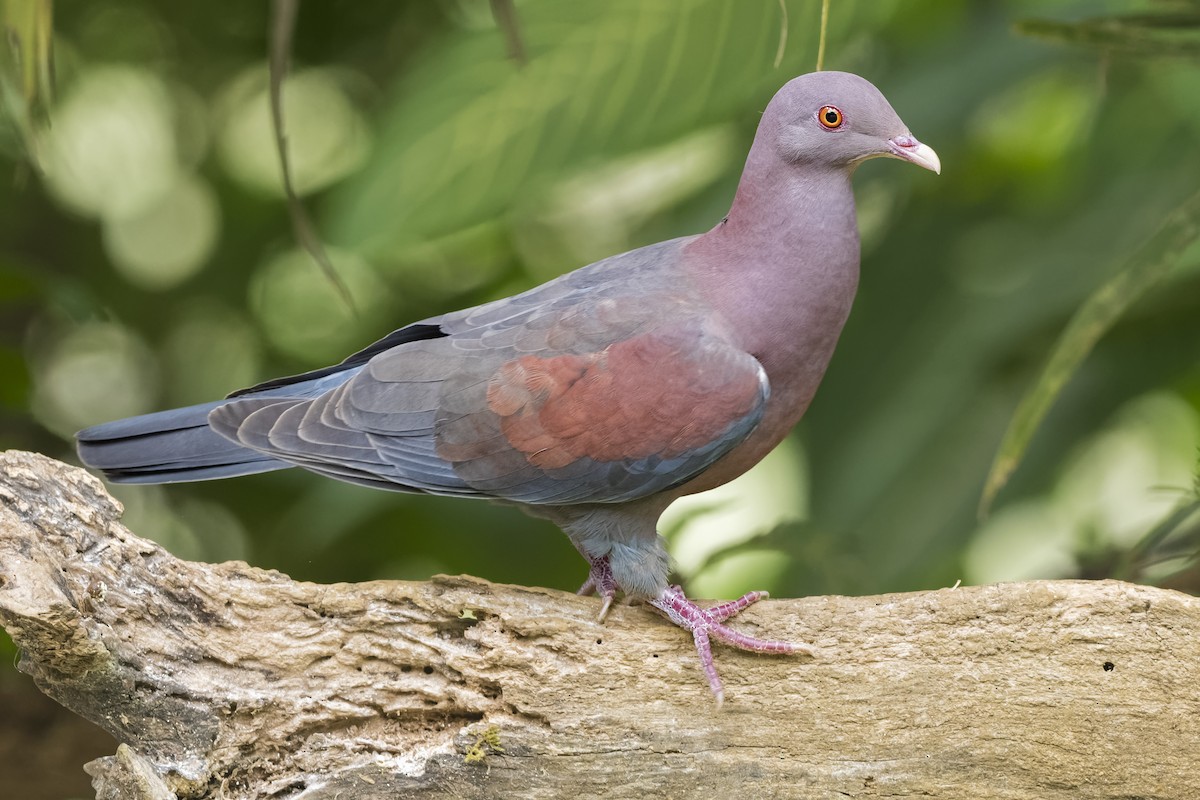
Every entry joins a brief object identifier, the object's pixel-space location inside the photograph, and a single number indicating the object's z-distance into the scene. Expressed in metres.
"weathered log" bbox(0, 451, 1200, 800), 4.06
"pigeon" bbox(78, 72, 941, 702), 4.34
